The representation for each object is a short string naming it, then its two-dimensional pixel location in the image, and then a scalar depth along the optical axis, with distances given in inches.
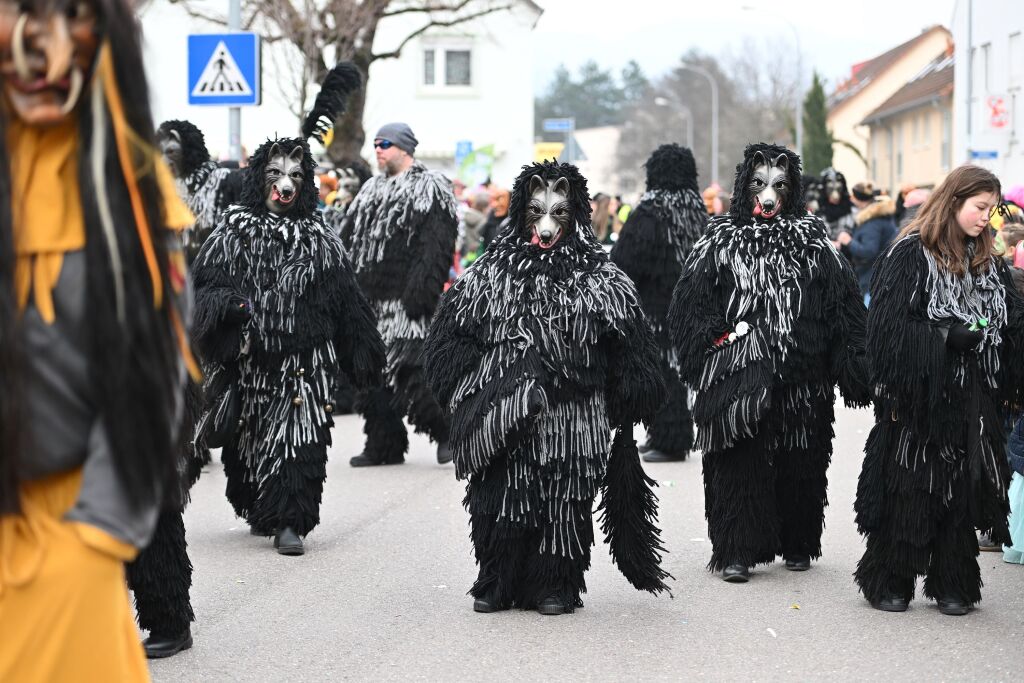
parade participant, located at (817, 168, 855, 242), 766.6
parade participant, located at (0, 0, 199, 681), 111.1
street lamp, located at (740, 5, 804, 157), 1964.4
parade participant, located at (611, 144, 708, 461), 466.9
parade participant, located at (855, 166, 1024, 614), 269.0
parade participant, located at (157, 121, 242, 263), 430.9
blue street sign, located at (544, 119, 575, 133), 1010.7
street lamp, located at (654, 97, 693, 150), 3497.0
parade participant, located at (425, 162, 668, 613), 270.8
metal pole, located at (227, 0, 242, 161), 587.2
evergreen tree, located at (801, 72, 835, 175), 2741.1
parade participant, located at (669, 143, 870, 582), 299.9
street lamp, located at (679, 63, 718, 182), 2892.7
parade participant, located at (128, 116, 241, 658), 238.4
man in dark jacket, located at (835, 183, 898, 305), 668.7
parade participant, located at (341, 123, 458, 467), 434.9
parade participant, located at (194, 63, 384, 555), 319.3
